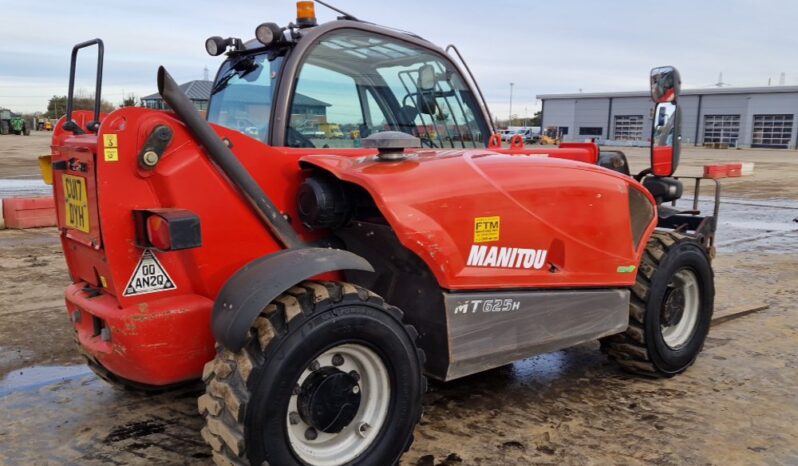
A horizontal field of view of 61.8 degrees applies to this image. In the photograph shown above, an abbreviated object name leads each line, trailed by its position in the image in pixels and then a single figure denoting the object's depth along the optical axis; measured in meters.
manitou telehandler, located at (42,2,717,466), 2.63
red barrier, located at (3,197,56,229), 9.71
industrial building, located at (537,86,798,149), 61.66
